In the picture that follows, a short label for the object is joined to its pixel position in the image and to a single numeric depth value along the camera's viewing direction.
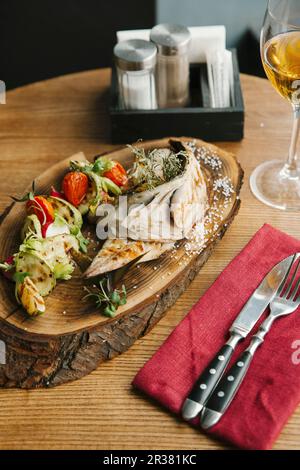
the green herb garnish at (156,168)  0.85
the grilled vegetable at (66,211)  0.84
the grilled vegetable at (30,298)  0.75
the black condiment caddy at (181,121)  0.96
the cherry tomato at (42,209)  0.82
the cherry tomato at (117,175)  0.88
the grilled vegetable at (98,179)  0.85
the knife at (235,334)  0.71
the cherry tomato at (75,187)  0.86
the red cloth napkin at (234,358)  0.70
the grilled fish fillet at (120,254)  0.79
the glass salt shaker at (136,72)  0.94
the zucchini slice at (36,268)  0.77
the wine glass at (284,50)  0.81
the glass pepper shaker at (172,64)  0.96
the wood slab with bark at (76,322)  0.74
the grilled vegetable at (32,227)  0.81
